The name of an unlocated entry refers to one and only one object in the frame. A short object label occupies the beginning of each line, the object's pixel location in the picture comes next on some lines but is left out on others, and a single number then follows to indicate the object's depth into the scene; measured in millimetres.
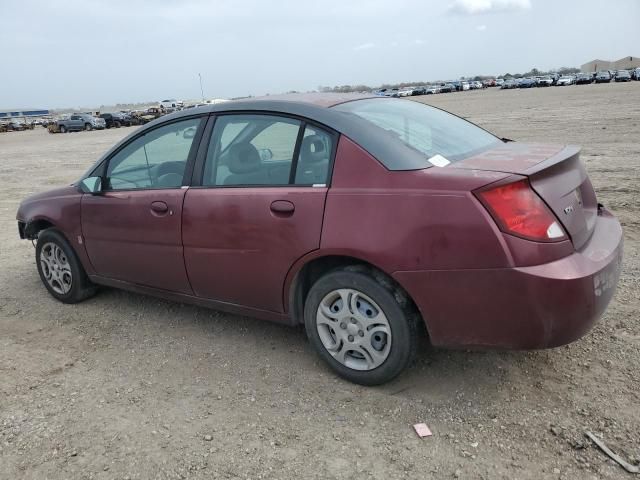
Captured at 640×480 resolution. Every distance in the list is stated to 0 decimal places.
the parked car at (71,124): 47125
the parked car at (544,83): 74500
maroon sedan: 2539
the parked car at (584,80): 70188
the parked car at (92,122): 47500
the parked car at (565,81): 71688
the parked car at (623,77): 65762
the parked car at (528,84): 75362
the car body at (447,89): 89100
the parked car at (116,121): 49969
